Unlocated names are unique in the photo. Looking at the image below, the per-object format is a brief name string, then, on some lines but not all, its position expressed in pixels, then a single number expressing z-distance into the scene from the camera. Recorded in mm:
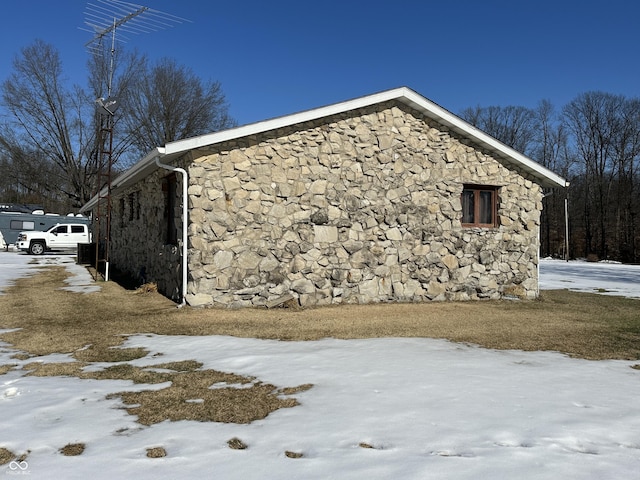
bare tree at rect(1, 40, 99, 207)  33500
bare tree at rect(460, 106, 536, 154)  45281
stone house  8898
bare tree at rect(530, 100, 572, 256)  42969
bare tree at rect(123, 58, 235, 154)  35688
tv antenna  12961
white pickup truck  26000
